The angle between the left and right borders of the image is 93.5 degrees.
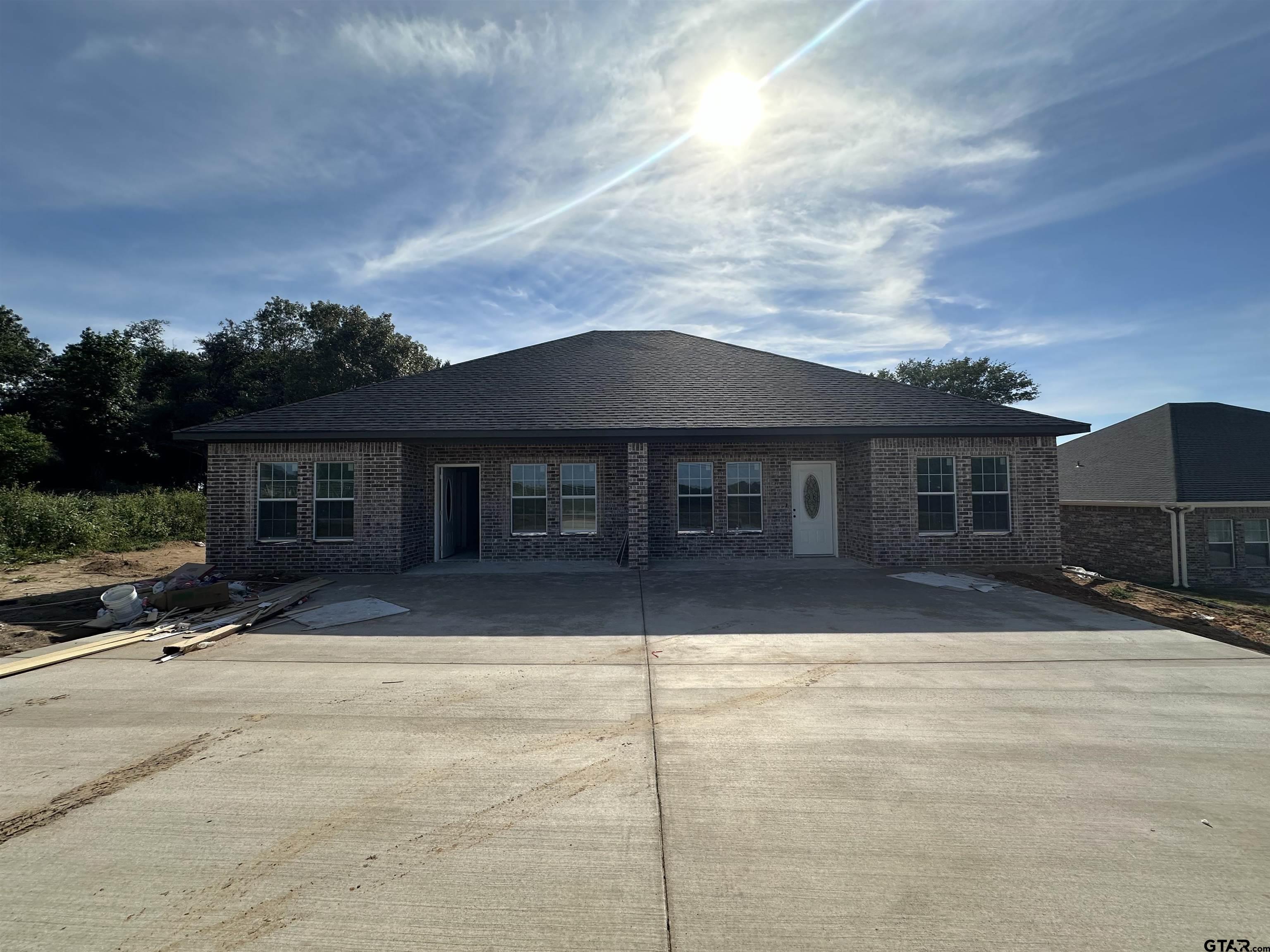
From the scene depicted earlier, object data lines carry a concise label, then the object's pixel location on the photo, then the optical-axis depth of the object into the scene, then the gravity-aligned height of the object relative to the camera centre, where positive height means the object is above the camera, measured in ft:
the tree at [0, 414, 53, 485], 78.12 +8.21
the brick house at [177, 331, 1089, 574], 41.39 +2.41
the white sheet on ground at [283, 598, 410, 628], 28.12 -5.26
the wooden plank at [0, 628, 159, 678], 20.76 -5.44
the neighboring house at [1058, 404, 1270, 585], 51.75 -0.36
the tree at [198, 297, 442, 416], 102.42 +27.46
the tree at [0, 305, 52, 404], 102.47 +26.82
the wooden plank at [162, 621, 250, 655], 22.89 -5.31
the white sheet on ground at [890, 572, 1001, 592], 35.81 -5.01
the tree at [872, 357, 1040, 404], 122.93 +24.83
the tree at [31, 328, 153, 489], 100.89 +16.70
